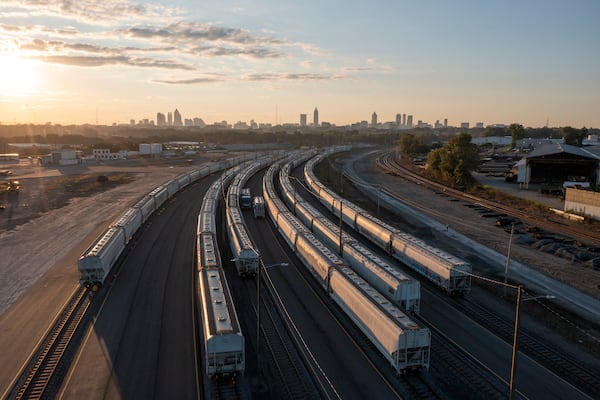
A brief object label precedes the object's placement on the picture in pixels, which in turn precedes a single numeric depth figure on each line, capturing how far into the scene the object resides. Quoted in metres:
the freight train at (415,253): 33.31
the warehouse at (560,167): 84.19
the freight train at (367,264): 29.31
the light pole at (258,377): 21.94
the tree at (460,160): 87.38
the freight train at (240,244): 37.50
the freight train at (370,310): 22.83
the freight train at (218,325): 22.45
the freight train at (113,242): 35.06
